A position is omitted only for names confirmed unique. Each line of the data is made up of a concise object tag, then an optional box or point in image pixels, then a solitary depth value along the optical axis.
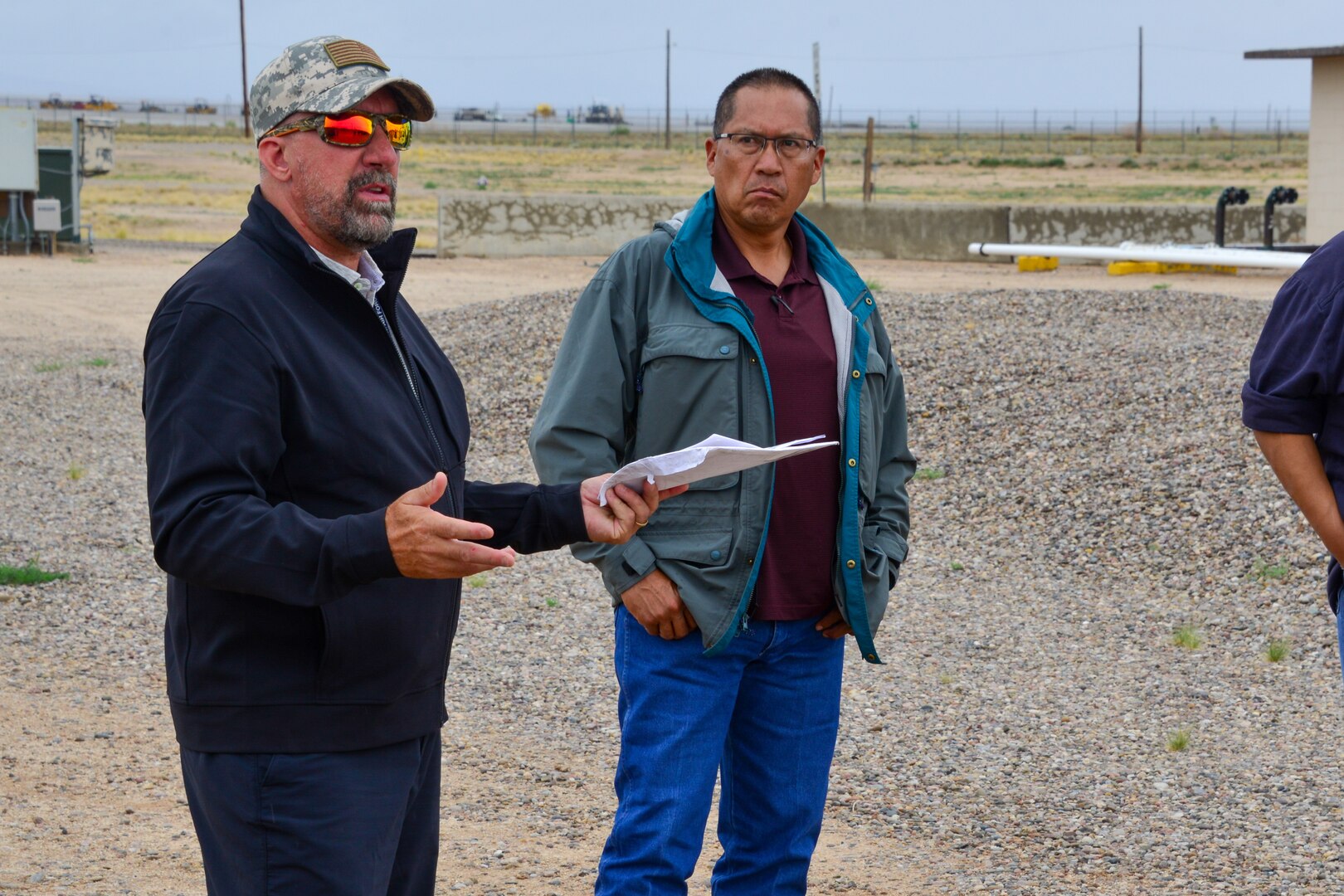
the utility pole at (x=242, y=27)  71.25
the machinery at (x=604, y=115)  129.38
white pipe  16.77
